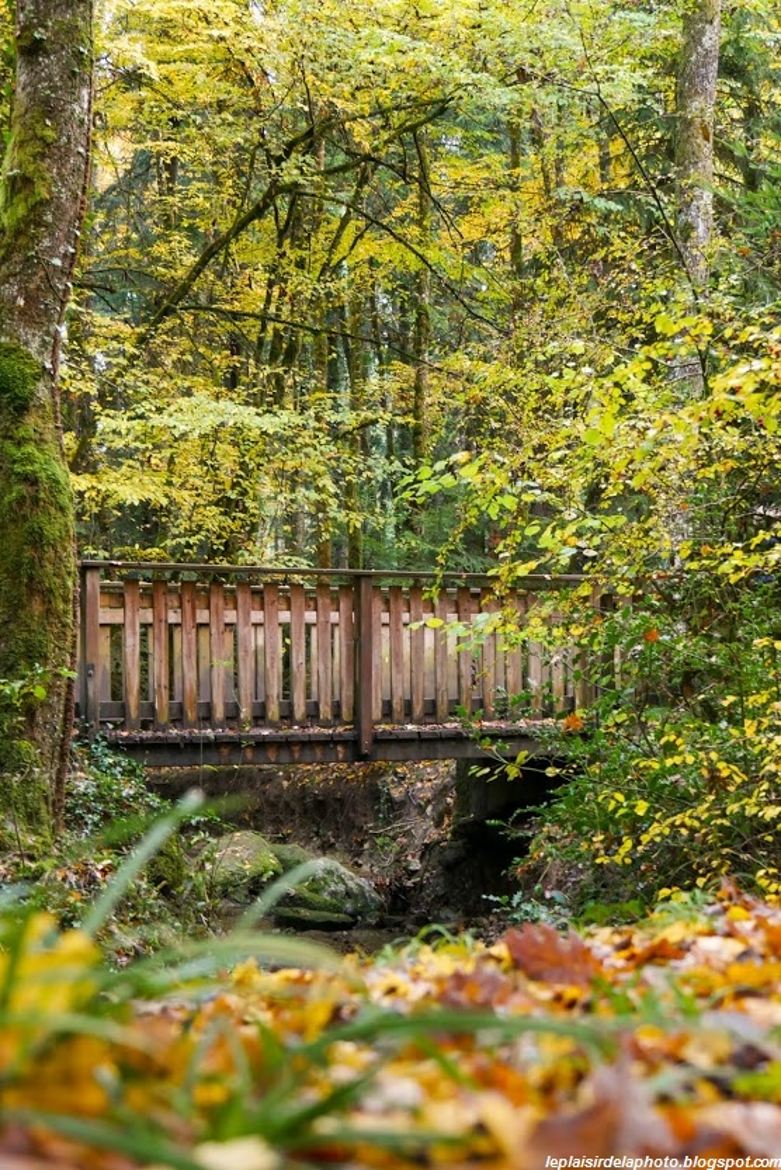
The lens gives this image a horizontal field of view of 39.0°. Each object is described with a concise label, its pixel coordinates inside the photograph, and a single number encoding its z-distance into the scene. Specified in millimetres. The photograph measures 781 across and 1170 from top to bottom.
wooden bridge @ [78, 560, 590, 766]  9484
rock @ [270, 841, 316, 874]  12328
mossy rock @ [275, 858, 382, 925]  11477
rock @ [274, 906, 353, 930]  11016
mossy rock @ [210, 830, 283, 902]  10508
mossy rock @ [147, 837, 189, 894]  7465
